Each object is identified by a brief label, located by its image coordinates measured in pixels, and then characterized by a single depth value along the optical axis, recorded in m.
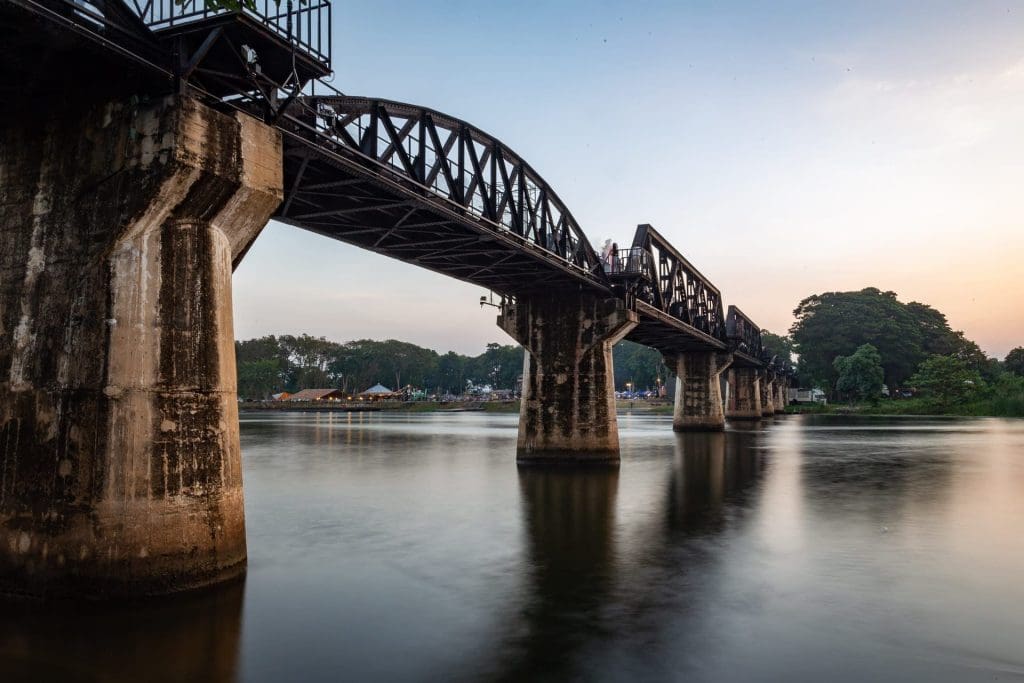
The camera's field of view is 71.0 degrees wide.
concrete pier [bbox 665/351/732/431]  77.25
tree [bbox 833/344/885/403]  140.00
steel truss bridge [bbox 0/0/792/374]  12.04
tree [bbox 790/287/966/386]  151.88
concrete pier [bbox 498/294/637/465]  37.25
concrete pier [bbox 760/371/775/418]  134.68
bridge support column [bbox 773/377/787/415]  154.50
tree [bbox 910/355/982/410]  127.50
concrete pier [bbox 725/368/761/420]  115.31
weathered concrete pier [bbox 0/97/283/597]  11.69
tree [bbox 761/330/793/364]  196.01
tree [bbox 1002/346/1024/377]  164.38
